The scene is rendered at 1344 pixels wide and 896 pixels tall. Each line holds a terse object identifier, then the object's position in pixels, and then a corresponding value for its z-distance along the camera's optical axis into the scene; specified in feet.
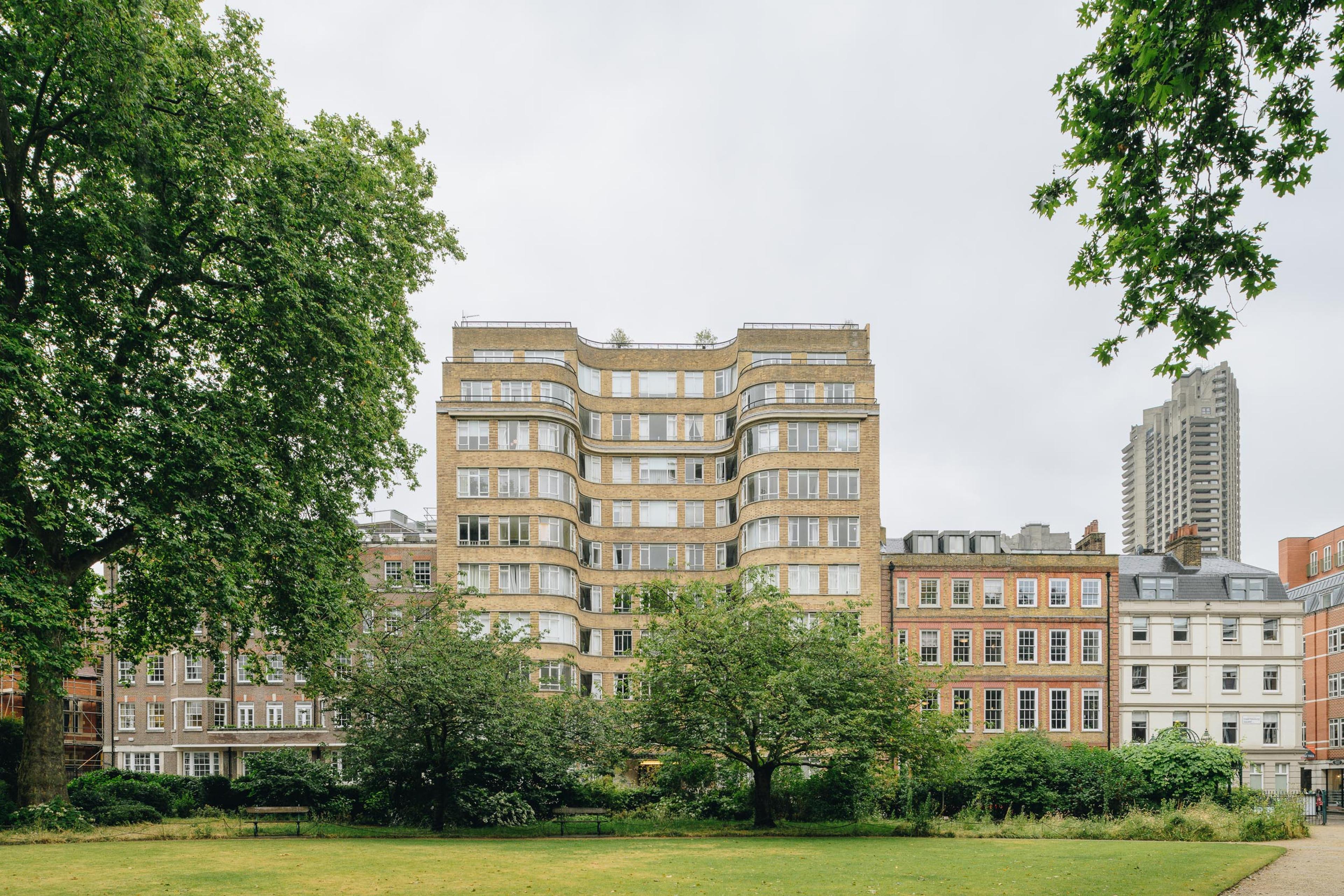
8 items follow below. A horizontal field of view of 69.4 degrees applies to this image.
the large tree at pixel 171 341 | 69.72
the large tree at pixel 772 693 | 103.04
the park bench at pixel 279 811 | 116.57
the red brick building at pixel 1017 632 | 192.34
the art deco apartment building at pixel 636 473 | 191.42
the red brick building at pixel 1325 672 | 236.63
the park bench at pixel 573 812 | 117.29
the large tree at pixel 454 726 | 102.99
